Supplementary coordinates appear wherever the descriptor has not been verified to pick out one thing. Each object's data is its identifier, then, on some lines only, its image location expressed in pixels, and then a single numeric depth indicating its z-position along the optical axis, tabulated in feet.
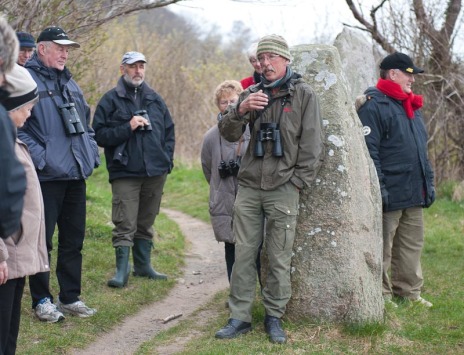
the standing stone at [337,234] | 18.94
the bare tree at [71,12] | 24.76
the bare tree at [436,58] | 42.04
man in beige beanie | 18.35
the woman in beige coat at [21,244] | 13.08
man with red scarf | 22.65
